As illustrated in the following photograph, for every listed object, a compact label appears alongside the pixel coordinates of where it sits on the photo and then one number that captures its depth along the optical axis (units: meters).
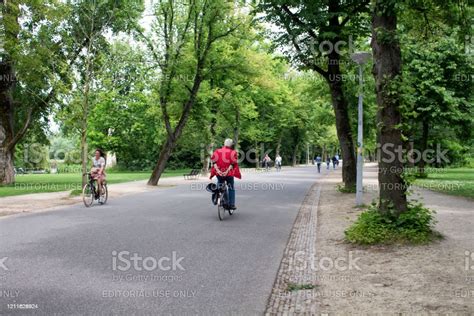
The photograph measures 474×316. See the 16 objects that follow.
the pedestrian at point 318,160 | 43.04
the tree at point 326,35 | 15.89
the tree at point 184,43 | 23.98
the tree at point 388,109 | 7.96
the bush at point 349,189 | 17.86
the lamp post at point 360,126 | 12.62
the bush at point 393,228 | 7.51
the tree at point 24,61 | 18.12
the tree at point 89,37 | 17.31
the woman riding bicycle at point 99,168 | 13.81
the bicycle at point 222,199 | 10.80
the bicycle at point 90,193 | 13.59
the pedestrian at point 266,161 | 48.71
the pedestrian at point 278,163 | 48.16
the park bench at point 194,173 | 31.38
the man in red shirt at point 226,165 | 10.86
